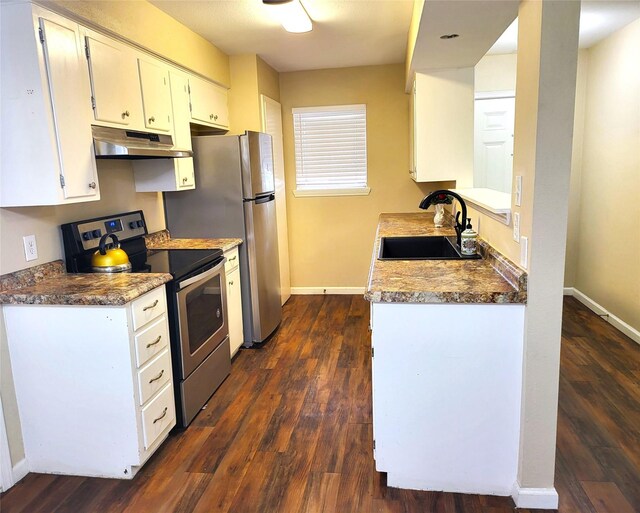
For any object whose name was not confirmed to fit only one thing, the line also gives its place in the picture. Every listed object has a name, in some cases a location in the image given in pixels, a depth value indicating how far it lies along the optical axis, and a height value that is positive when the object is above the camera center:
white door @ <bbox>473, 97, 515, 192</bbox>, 4.61 +0.31
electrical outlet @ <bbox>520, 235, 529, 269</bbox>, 1.73 -0.30
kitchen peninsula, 1.81 -0.83
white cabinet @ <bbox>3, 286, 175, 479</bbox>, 2.04 -0.90
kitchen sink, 3.11 -0.48
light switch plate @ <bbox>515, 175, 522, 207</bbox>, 1.82 -0.07
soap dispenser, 2.46 -0.37
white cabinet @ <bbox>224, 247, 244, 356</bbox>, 3.33 -0.87
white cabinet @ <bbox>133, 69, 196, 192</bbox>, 3.08 +0.13
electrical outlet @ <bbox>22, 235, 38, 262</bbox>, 2.18 -0.28
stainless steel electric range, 2.45 -0.64
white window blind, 4.86 +0.31
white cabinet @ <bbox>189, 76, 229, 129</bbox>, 3.40 +0.64
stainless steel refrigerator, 3.41 -0.17
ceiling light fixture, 2.64 +1.05
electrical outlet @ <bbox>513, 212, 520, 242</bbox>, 1.85 -0.22
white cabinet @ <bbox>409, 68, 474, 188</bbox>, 3.32 +0.36
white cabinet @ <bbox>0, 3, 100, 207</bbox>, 1.92 +0.36
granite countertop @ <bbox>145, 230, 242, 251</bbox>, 3.23 -0.43
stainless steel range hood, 2.28 +0.23
